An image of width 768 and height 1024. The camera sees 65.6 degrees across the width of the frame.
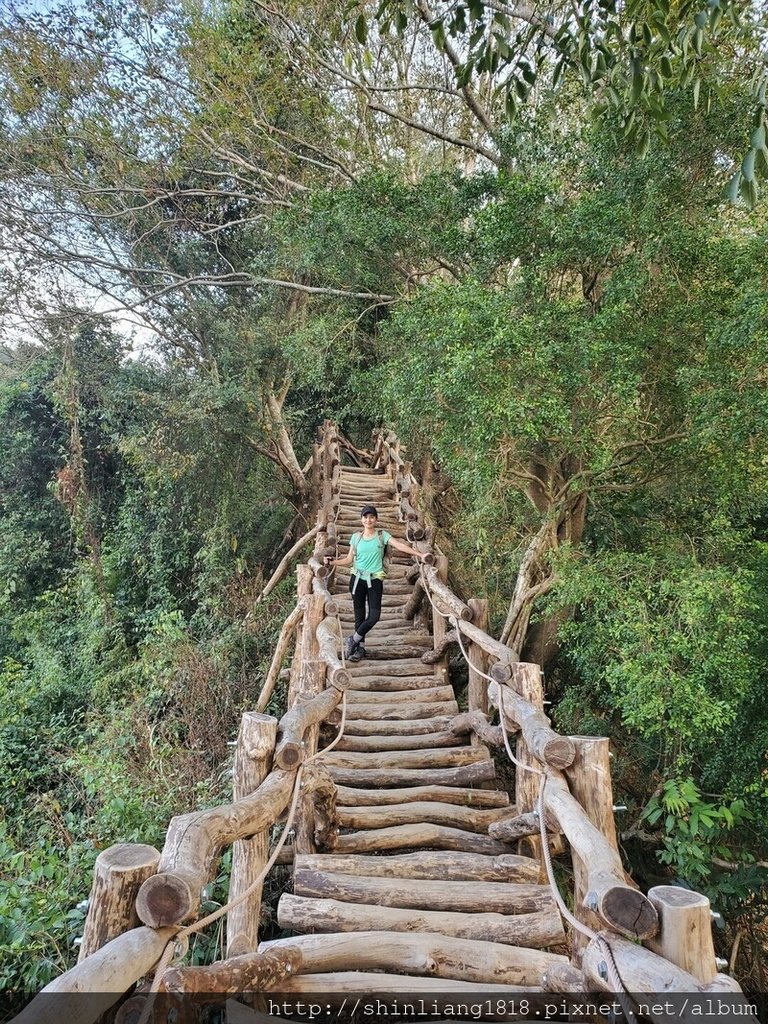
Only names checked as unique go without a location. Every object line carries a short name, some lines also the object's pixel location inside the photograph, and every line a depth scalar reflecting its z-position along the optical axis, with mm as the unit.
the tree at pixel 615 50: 2311
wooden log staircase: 1594
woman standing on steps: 5469
